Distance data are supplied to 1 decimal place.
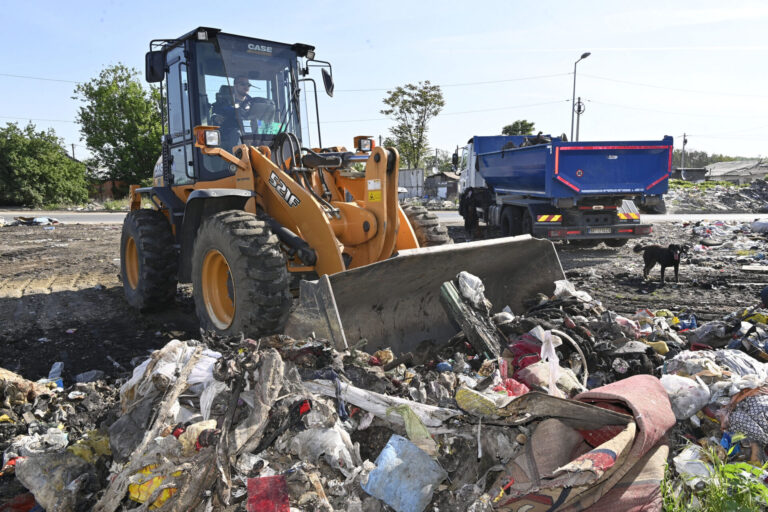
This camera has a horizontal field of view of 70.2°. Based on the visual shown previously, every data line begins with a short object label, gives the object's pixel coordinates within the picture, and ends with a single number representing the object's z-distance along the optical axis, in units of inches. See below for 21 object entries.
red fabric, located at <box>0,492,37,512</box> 106.3
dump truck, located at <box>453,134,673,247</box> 395.9
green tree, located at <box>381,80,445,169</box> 1294.3
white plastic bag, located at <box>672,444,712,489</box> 101.0
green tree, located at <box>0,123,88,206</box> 1093.8
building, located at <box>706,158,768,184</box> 1704.0
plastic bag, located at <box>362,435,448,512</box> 98.1
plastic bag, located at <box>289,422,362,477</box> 106.1
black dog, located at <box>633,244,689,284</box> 291.3
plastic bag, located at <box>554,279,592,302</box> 192.7
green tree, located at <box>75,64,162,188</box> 1285.7
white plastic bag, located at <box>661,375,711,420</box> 122.3
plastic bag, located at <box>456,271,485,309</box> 169.9
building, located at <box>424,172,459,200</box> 1373.0
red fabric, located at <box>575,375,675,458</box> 98.3
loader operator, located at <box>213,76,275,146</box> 213.8
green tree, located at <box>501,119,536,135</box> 1403.7
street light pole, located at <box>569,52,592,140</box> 1173.8
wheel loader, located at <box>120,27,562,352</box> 165.8
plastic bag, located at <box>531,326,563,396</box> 130.2
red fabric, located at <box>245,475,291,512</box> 93.3
